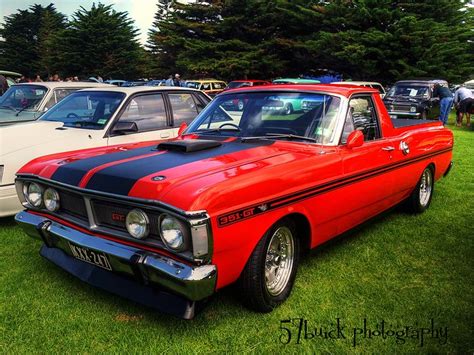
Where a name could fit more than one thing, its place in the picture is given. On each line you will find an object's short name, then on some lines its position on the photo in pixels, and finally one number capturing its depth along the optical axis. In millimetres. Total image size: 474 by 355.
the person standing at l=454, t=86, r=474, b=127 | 15906
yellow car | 22203
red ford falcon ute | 2590
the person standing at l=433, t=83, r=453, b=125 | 14828
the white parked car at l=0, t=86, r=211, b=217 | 4921
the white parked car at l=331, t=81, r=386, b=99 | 15770
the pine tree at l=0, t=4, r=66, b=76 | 54500
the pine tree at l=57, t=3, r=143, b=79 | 44219
